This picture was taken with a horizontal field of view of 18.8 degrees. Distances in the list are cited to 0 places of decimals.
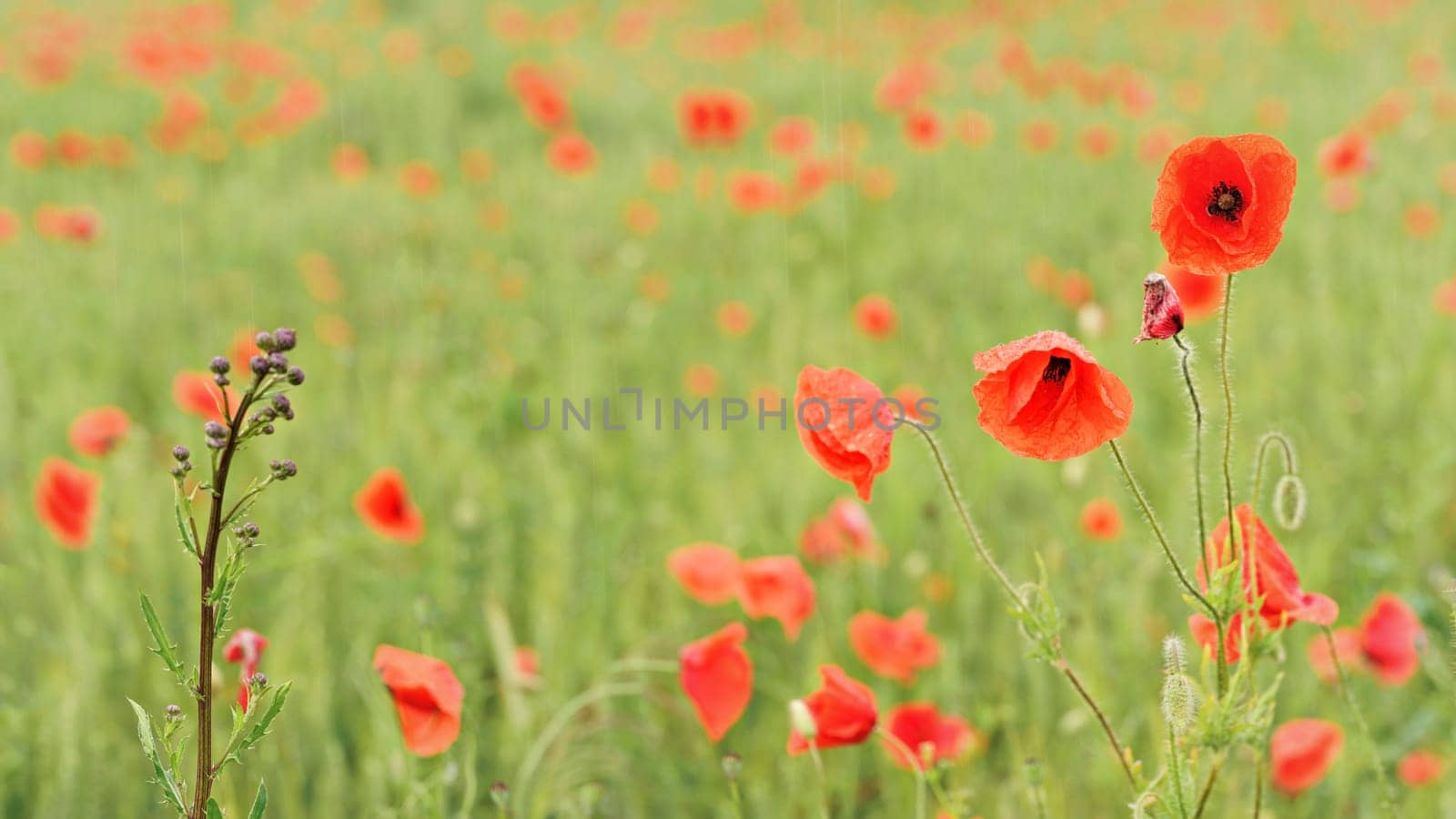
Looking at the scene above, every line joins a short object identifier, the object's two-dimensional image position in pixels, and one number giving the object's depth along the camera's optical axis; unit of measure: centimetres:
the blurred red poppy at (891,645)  236
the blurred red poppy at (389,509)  251
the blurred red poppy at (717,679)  220
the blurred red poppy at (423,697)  204
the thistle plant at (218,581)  185
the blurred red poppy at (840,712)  212
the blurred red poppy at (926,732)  225
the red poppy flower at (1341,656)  237
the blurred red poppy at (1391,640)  234
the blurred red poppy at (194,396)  279
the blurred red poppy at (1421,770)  231
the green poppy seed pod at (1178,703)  193
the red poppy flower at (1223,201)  192
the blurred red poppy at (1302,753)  223
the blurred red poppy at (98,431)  270
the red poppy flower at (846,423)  197
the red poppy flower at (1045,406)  191
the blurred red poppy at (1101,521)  255
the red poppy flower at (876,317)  343
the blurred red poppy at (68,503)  248
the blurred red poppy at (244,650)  209
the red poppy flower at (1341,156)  288
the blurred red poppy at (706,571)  236
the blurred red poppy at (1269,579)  197
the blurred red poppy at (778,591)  230
